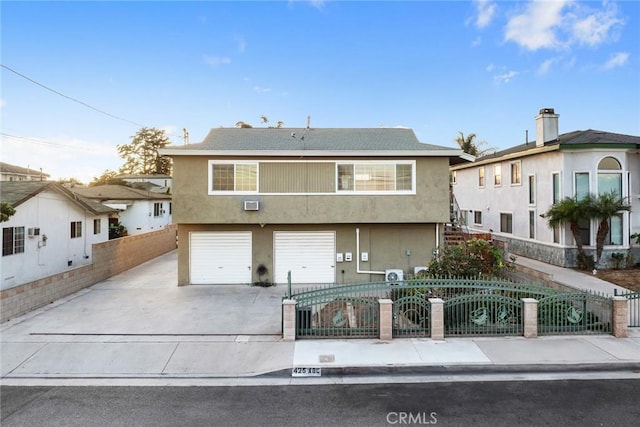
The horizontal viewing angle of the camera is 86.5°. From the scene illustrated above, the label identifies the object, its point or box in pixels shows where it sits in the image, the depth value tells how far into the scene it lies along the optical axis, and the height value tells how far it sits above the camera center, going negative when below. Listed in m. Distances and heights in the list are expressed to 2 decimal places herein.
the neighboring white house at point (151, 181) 39.59 +5.02
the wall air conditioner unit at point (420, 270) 13.70 -2.13
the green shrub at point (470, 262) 10.89 -1.48
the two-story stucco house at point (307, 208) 13.43 +0.42
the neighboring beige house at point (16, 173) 36.12 +5.30
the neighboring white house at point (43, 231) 13.06 -0.49
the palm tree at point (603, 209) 14.88 +0.32
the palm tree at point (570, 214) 15.20 +0.12
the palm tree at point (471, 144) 35.88 +7.79
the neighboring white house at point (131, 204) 26.23 +1.19
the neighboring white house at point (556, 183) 15.97 +1.71
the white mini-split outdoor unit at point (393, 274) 13.61 -2.28
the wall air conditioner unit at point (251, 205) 13.27 +0.53
